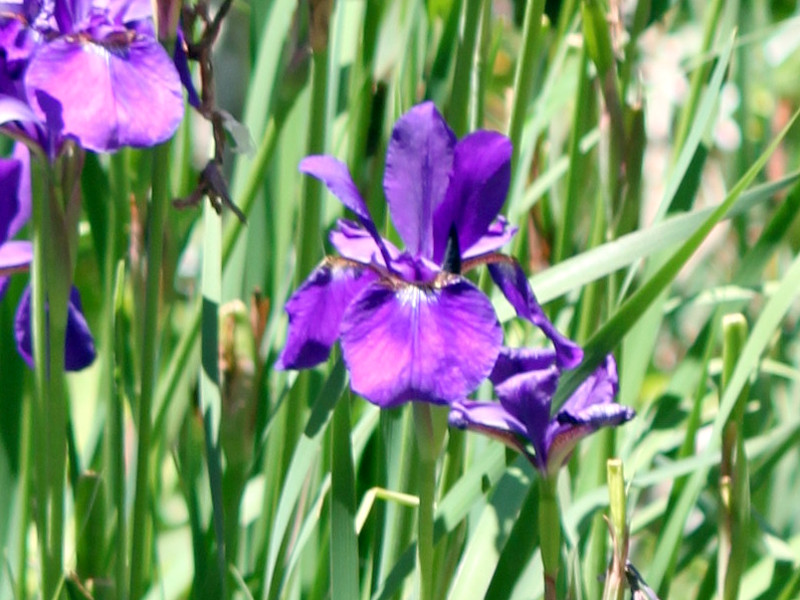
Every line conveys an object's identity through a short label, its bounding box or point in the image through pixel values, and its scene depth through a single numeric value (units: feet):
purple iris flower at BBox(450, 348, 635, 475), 6.82
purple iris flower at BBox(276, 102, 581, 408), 6.69
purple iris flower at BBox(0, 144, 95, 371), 7.06
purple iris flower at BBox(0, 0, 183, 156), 6.73
